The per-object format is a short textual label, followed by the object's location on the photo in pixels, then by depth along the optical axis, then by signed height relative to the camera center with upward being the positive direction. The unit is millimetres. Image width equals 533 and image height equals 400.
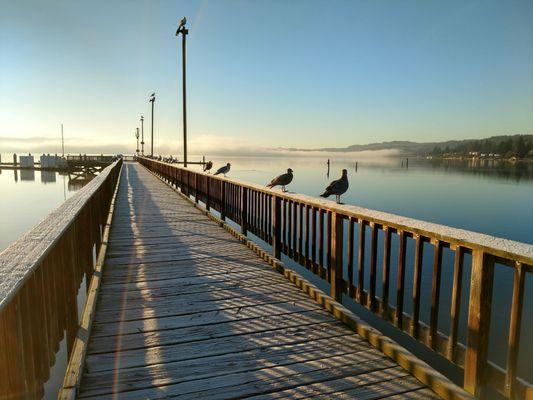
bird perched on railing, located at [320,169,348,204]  5691 -480
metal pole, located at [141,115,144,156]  63594 +3629
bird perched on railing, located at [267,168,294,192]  7359 -480
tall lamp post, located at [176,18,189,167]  21516 +4737
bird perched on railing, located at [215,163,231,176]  13996 -556
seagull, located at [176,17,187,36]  21312 +7237
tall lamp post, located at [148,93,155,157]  43125 +6119
